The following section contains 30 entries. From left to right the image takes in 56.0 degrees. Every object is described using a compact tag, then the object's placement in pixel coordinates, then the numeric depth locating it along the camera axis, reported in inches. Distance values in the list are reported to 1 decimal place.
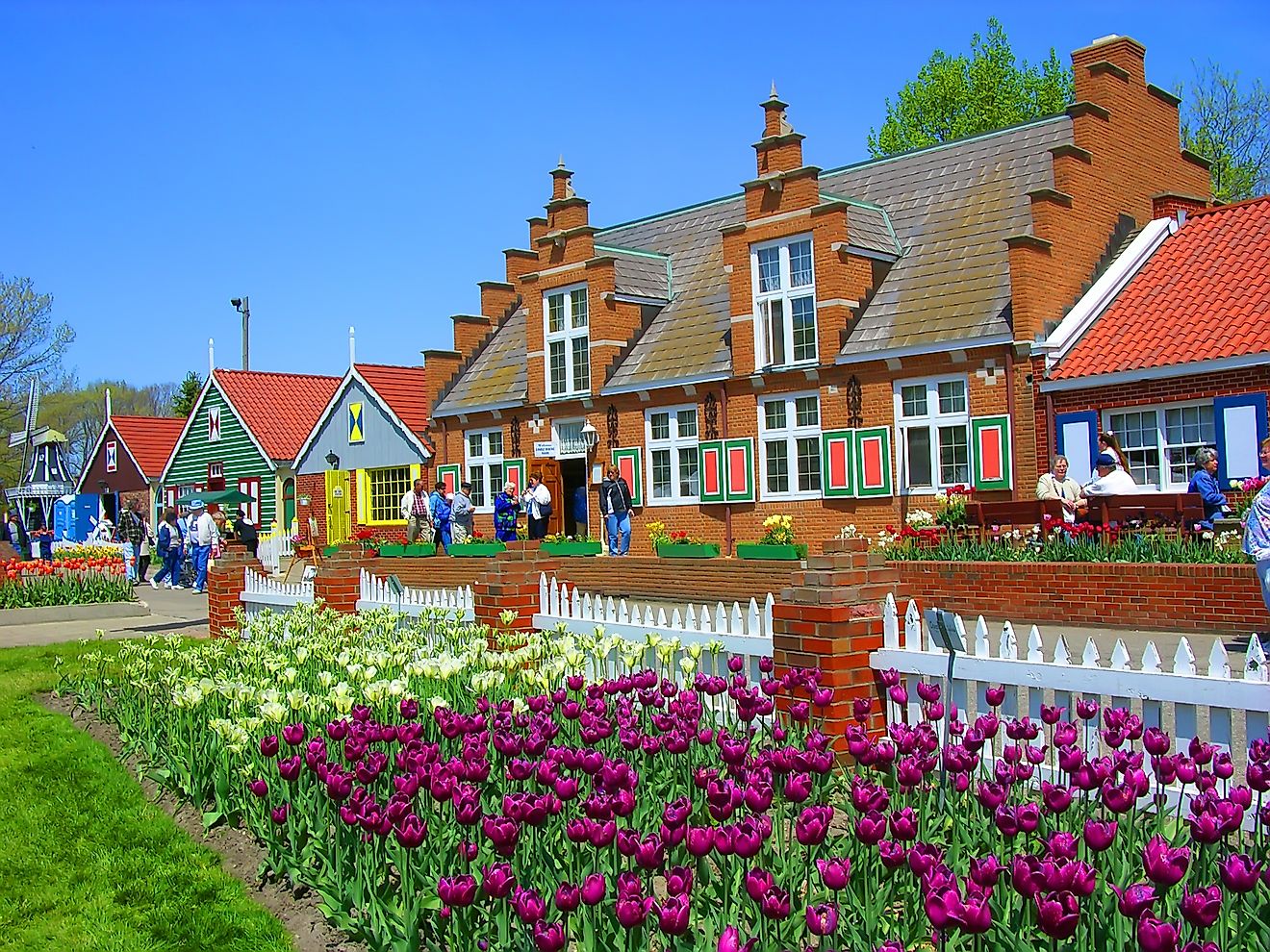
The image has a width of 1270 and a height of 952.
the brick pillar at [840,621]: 269.4
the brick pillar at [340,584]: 500.1
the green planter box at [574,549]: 839.7
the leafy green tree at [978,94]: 1567.4
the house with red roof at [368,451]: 1282.0
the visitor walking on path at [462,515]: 957.8
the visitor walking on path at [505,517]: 893.2
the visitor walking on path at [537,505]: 869.8
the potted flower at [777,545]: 710.5
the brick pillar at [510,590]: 396.5
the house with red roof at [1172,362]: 676.1
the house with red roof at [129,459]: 1897.1
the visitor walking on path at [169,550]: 1152.8
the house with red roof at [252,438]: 1551.4
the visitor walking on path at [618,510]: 810.2
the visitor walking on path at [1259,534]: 346.3
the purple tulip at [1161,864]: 133.6
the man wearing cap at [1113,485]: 586.6
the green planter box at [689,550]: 734.5
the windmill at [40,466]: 1763.0
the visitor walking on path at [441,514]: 906.1
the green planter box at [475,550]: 824.3
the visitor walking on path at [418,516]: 999.6
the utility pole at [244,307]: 2101.4
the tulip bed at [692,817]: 142.4
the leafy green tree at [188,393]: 2386.8
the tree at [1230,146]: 1416.1
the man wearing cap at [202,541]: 1098.1
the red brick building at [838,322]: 792.3
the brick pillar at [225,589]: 590.6
